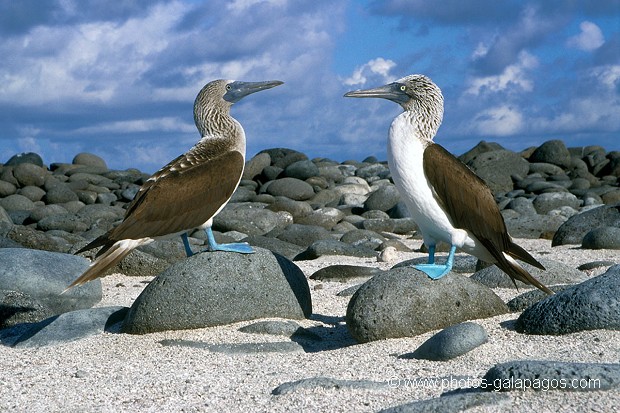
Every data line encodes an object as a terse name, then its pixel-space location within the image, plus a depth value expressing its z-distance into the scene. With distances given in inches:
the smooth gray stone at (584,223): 557.0
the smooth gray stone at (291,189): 924.0
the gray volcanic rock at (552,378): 196.1
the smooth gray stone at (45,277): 362.3
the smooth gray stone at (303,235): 593.3
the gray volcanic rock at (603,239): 498.9
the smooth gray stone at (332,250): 502.3
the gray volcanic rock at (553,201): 847.7
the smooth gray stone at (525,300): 309.9
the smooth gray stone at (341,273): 417.1
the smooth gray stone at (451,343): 254.2
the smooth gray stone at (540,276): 360.8
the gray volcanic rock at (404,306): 280.7
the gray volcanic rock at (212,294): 305.1
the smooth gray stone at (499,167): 1040.2
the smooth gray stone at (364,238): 583.2
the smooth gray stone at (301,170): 1026.1
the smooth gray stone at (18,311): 354.6
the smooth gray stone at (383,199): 822.5
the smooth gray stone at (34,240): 538.3
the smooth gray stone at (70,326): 317.4
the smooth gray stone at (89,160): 1255.5
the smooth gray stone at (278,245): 536.3
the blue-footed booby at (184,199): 290.8
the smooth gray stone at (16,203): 930.7
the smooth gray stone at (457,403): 189.9
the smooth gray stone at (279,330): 300.2
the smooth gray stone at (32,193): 986.7
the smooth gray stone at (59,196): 952.1
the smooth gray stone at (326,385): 223.3
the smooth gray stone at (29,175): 1056.2
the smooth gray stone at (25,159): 1208.4
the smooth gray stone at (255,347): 285.9
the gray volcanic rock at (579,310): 268.2
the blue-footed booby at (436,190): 287.0
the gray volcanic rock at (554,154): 1198.3
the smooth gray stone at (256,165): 1074.7
